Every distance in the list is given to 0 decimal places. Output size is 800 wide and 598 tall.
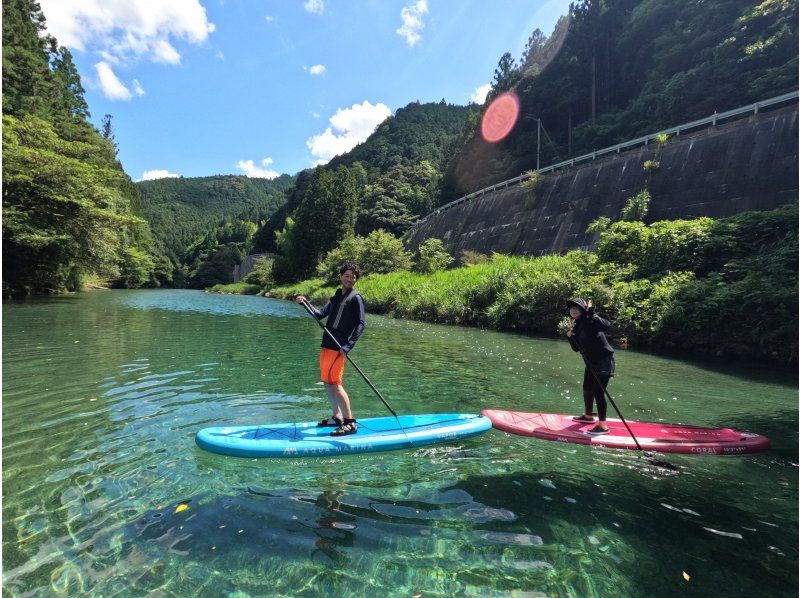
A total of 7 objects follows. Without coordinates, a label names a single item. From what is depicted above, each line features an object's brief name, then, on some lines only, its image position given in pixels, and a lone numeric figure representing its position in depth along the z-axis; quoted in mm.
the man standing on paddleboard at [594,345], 5703
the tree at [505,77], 56075
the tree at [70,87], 40944
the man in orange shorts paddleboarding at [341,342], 5246
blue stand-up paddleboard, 4699
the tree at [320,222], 56438
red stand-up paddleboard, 5055
